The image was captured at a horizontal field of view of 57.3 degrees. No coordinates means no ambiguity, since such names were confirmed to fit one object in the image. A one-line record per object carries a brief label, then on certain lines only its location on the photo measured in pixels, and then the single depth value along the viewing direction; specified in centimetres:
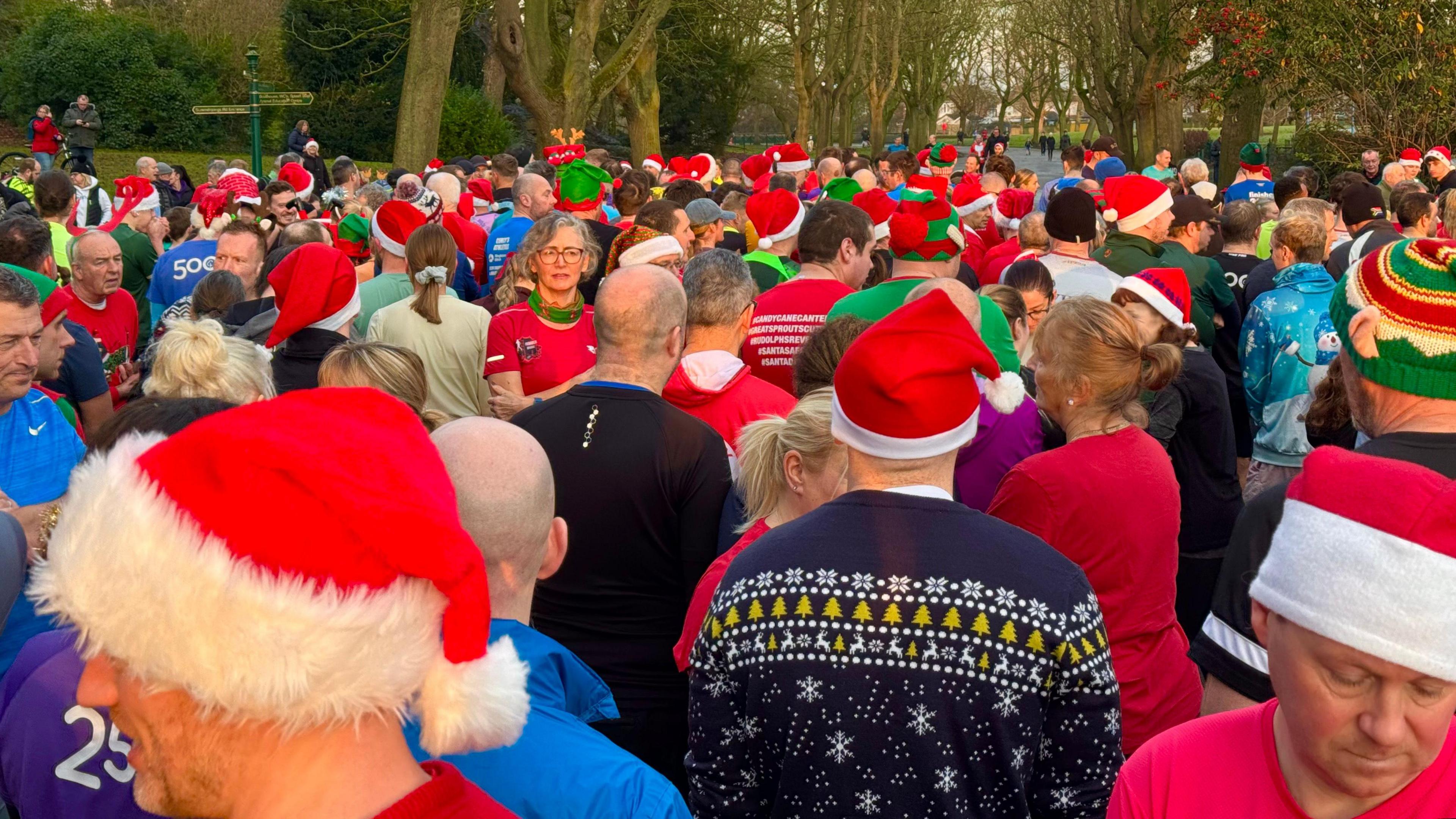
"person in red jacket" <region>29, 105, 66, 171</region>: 2353
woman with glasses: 595
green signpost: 1785
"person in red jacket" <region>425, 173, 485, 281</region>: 943
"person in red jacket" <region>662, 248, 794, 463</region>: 476
